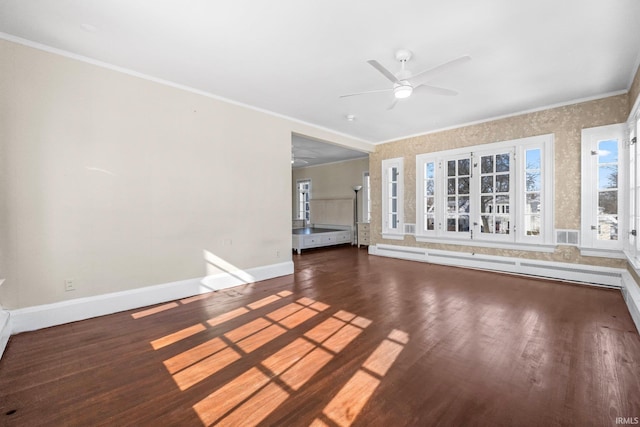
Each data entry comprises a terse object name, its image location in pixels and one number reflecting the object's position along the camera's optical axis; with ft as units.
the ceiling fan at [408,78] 8.95
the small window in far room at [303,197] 37.37
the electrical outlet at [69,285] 9.89
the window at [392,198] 22.21
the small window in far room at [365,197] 30.35
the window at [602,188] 13.43
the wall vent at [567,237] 14.66
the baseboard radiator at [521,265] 13.89
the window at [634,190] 10.89
